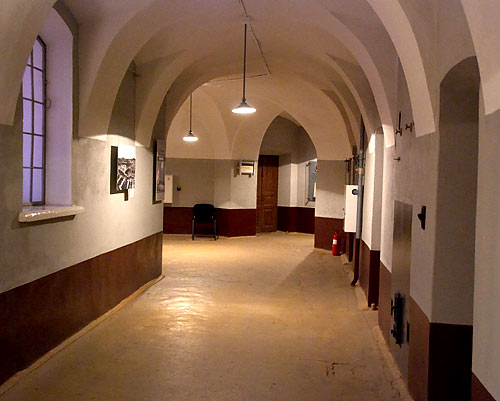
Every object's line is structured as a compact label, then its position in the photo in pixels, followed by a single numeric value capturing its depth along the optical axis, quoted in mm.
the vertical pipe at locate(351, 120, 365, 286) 7273
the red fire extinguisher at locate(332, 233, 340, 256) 10305
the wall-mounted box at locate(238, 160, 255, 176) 12492
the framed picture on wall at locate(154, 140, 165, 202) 7285
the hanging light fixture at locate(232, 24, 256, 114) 6586
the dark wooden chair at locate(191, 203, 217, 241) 12359
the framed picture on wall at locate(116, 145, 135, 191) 5746
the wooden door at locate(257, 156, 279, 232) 14164
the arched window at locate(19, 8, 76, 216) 4547
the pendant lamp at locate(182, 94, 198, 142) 10820
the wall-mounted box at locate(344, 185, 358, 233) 7863
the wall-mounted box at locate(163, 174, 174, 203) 12477
